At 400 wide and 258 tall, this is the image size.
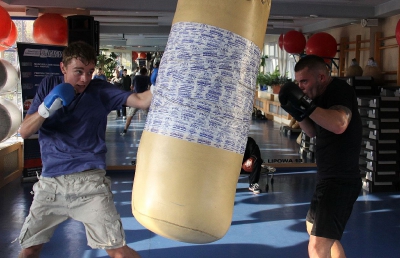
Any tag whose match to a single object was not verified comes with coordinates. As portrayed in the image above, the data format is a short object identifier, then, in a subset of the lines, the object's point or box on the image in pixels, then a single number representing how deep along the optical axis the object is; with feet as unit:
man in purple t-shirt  8.95
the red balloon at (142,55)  99.91
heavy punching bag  5.74
